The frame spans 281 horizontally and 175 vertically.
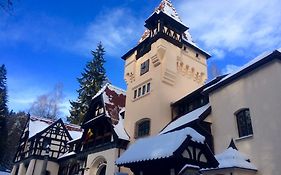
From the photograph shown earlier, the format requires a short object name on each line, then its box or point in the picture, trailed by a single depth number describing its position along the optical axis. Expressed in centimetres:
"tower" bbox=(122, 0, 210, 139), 1669
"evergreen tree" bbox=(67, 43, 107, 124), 3408
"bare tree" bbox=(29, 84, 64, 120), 3565
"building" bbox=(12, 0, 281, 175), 644
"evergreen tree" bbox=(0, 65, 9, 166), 3158
